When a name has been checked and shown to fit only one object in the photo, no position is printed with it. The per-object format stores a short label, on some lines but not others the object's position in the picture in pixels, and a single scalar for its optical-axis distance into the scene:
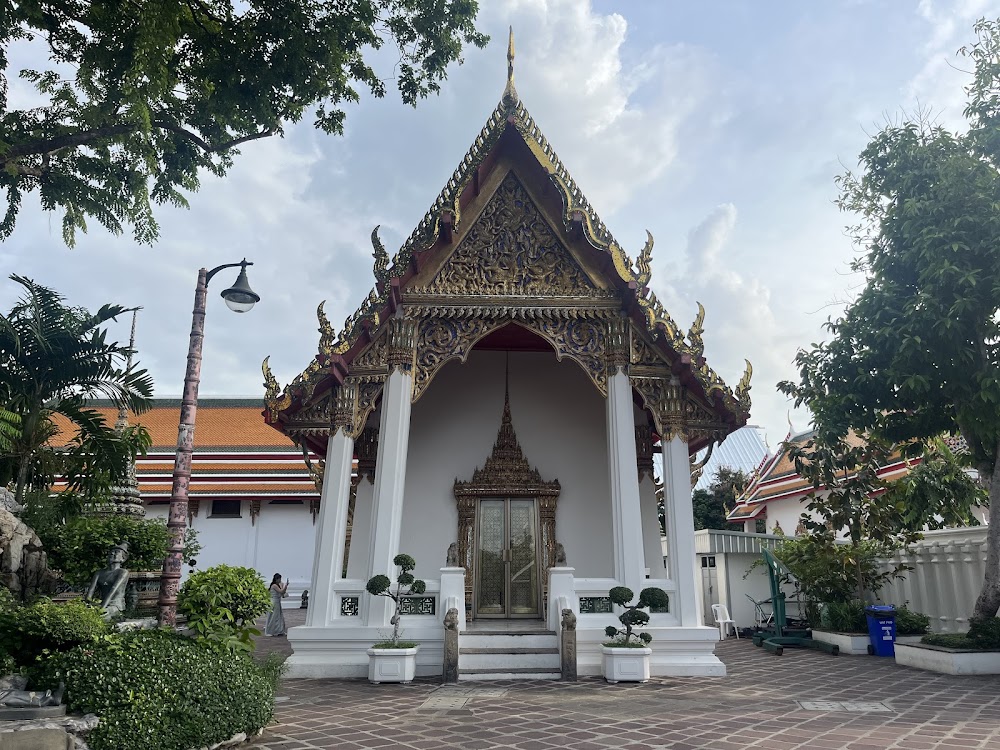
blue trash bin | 9.38
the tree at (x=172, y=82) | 5.50
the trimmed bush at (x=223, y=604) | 5.36
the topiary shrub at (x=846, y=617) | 9.98
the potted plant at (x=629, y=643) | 7.17
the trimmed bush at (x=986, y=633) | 7.52
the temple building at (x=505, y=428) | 7.90
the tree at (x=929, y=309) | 7.54
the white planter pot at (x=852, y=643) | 9.60
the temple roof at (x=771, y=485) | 18.77
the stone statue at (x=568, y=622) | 7.41
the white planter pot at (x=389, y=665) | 7.17
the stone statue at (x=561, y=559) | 8.85
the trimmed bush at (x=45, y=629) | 4.41
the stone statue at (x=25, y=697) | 4.05
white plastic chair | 12.24
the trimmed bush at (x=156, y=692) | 3.92
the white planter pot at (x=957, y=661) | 7.41
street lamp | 5.34
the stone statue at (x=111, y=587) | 5.86
